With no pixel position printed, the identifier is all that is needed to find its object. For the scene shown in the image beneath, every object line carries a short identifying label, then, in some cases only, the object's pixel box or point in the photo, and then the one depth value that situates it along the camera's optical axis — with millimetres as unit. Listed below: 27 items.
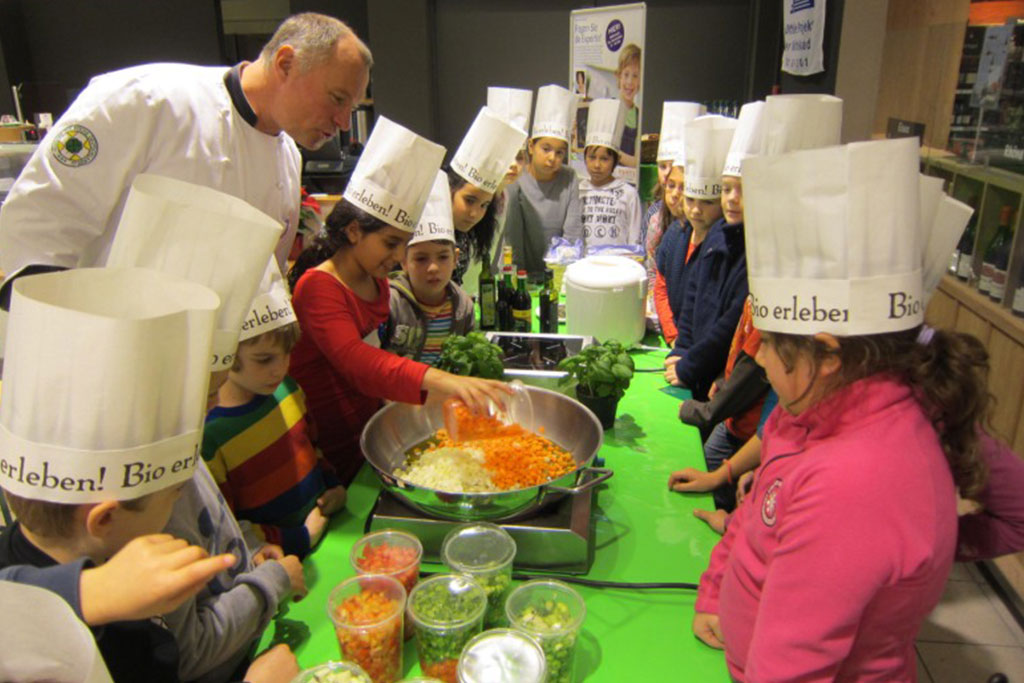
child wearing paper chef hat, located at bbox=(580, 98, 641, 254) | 3238
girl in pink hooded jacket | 765
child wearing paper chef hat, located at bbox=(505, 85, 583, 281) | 3254
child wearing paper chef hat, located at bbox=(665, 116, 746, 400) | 1884
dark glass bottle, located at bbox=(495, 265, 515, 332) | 2203
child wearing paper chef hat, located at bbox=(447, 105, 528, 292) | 2172
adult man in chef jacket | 1384
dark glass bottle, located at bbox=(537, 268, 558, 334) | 2205
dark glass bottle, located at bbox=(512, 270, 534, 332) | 2174
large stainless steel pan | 1088
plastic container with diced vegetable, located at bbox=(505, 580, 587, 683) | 876
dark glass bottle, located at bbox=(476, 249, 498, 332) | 2299
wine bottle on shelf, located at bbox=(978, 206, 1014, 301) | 2650
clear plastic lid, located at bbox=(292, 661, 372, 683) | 792
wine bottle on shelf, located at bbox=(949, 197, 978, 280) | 2954
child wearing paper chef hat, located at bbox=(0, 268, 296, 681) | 659
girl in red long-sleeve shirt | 1460
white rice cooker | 2080
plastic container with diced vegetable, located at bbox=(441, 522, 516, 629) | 958
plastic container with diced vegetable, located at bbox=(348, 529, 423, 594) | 972
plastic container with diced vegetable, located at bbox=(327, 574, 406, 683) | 872
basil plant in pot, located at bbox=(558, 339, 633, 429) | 1561
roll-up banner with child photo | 3684
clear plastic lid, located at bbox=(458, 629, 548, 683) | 814
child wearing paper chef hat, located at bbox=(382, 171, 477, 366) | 1856
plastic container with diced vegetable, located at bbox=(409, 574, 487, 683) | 877
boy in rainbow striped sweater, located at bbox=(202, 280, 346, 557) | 1209
